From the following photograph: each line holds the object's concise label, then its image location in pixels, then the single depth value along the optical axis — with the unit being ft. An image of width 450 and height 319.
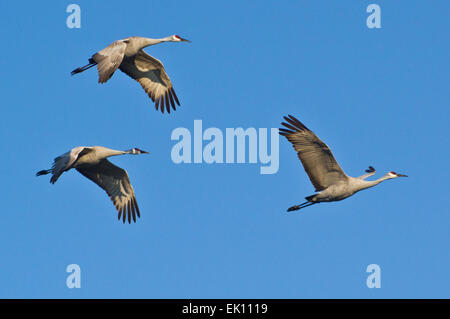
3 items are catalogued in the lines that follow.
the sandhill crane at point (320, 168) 57.62
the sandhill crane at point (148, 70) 64.34
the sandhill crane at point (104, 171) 58.08
